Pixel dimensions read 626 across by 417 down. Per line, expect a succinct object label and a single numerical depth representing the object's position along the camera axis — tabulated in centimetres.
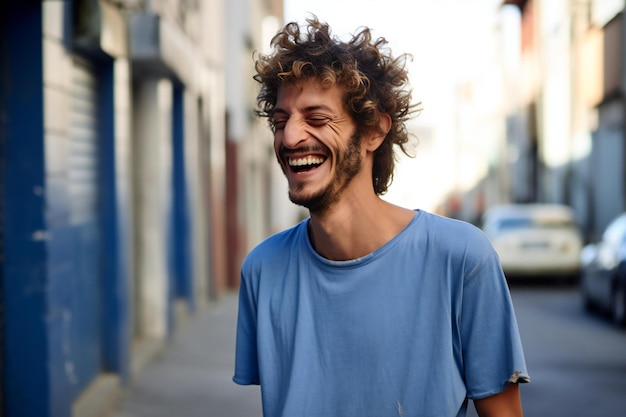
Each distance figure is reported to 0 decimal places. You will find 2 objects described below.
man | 254
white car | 1916
